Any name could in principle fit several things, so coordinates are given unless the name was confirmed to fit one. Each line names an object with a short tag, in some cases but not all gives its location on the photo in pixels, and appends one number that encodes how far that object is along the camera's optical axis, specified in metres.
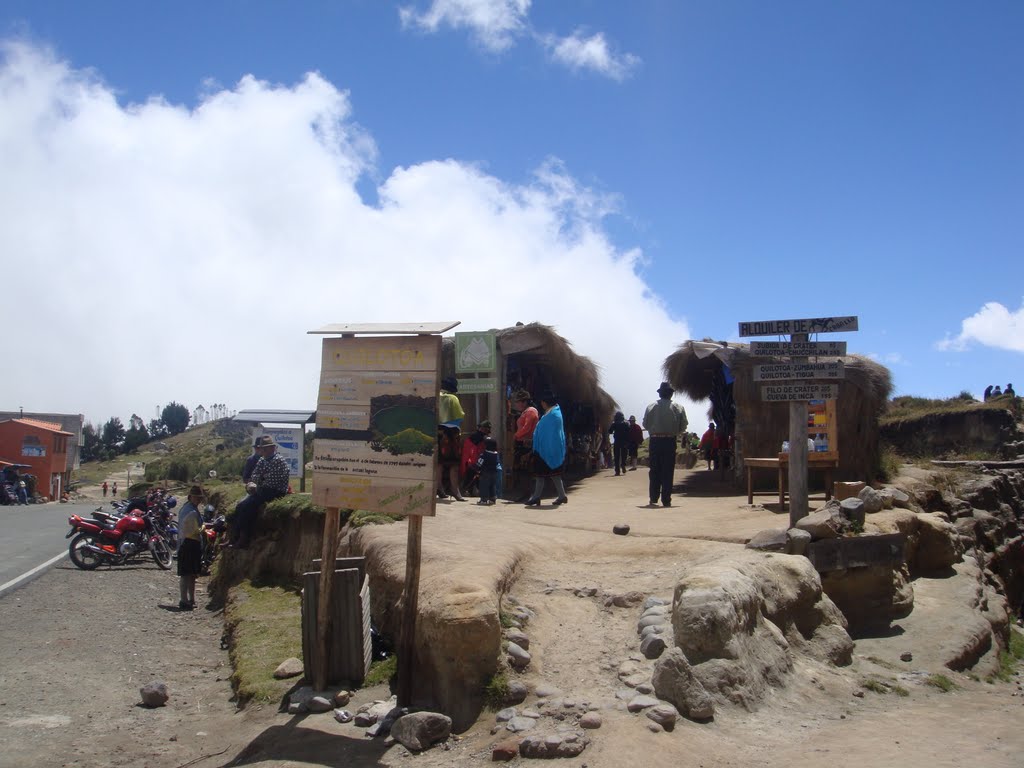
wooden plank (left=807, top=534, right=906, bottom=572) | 7.71
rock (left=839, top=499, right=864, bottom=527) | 8.44
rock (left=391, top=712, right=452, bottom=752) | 4.89
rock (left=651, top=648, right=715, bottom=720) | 4.90
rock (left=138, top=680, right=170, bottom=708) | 6.58
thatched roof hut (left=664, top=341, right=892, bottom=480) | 13.02
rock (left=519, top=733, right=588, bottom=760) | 4.45
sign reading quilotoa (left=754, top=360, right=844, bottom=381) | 8.37
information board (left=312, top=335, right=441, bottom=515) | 5.77
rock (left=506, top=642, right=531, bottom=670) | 5.49
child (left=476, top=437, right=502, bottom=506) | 11.41
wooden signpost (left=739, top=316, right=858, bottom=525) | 8.39
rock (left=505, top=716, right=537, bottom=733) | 4.82
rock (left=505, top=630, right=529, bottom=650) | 5.73
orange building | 41.62
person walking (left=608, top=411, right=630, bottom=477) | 17.94
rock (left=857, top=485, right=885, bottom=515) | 9.50
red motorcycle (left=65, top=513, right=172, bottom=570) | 13.89
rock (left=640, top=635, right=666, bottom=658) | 5.64
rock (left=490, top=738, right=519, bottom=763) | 4.53
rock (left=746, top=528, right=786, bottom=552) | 7.61
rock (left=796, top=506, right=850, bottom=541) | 7.82
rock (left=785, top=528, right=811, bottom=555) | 7.60
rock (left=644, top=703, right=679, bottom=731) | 4.70
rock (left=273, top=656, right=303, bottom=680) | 6.71
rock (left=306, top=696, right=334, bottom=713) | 5.78
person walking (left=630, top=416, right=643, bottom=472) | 19.03
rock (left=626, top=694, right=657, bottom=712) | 4.90
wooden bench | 10.44
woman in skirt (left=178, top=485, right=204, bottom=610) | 11.04
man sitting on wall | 11.59
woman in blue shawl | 11.36
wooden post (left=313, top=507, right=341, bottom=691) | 6.04
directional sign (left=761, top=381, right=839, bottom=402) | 8.42
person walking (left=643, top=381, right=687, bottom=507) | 11.61
